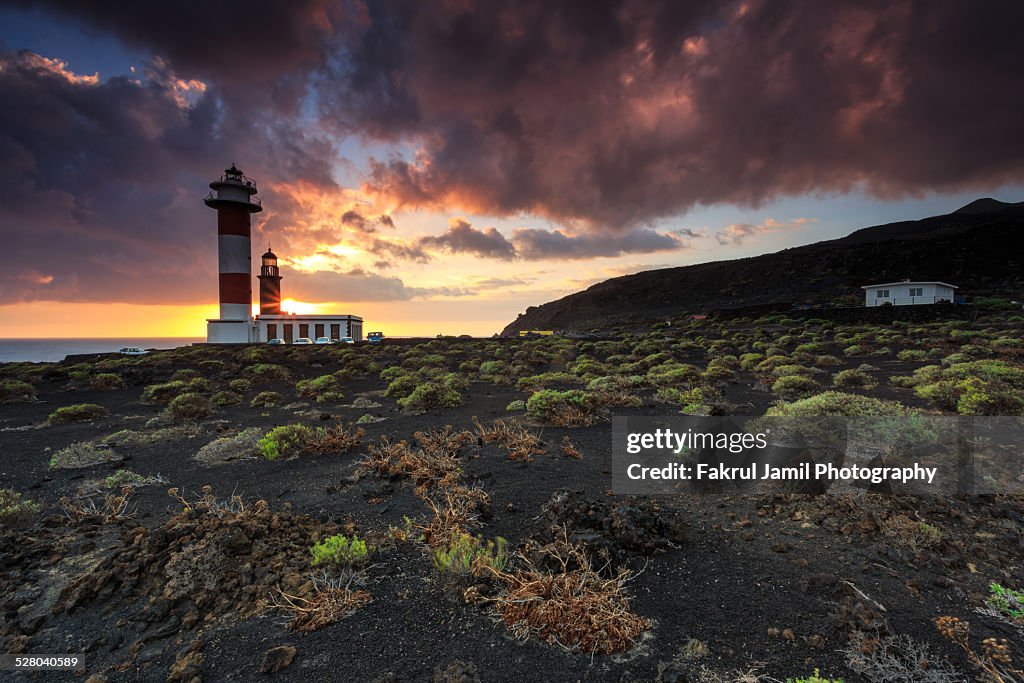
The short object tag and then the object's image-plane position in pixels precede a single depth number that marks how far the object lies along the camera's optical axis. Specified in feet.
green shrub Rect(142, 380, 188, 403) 46.68
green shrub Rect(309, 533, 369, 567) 13.24
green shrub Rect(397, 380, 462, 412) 37.99
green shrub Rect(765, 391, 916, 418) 24.22
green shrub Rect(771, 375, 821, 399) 38.01
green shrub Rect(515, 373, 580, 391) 47.17
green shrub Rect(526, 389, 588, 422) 30.91
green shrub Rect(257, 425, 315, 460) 25.04
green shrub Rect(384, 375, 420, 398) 45.62
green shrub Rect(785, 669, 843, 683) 8.48
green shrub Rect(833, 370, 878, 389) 40.15
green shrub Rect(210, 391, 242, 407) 42.91
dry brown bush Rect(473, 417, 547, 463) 23.20
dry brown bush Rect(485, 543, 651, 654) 10.33
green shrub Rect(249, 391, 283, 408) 43.45
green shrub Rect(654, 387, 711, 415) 32.17
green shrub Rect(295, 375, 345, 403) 44.78
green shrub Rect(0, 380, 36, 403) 48.26
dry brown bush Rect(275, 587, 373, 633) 11.09
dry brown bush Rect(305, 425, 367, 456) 25.84
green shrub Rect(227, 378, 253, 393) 52.01
